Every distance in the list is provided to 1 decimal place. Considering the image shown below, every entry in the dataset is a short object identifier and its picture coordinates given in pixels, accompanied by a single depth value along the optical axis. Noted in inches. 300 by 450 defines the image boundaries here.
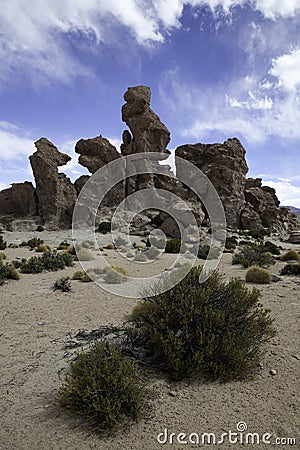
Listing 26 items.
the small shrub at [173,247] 772.0
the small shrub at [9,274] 400.8
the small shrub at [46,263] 457.7
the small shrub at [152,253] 679.4
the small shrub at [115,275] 398.6
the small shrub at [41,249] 716.4
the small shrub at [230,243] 844.0
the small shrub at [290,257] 579.8
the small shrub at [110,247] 820.9
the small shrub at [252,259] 501.4
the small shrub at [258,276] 368.8
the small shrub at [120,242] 941.3
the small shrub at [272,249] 728.3
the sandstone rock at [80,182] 1369.3
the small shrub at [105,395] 115.0
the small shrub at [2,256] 571.2
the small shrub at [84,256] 585.6
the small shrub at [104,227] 1135.0
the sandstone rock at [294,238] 1207.9
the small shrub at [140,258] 620.1
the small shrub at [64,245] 767.3
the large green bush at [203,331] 148.5
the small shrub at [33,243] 824.1
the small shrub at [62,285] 348.2
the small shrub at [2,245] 747.1
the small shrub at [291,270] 420.8
